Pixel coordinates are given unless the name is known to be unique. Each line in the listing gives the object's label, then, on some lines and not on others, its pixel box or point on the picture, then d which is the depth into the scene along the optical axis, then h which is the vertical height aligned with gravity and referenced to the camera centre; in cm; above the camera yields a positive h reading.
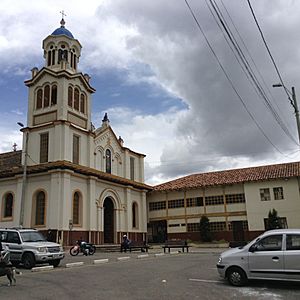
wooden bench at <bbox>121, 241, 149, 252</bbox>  2778 -73
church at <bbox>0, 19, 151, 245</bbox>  2909 +572
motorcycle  2330 -68
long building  3416 +292
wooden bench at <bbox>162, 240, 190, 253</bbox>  2745 -65
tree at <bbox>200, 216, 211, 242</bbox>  3628 +30
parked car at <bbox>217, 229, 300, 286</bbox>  978 -70
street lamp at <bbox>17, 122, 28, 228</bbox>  2392 +247
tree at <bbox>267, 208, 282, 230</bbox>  3306 +97
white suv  1570 -38
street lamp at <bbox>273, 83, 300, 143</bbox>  1627 +550
